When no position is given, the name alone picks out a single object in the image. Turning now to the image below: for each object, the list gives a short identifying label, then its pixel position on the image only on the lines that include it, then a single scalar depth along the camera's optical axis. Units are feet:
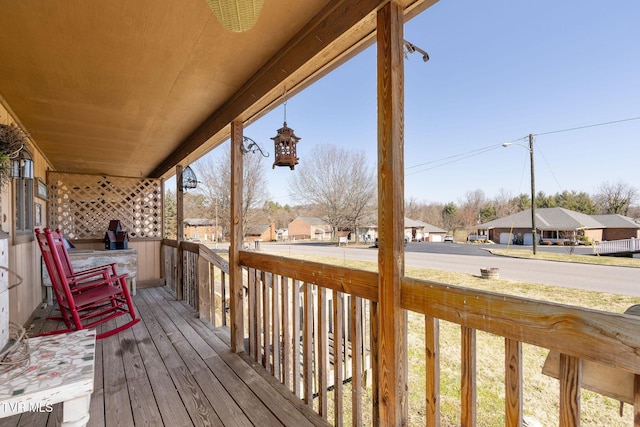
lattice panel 18.04
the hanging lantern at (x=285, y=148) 7.15
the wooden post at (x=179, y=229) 15.03
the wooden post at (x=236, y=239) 8.98
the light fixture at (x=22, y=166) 8.54
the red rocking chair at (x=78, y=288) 9.02
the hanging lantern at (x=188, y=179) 15.05
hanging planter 7.29
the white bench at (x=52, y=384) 3.34
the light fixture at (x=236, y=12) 3.55
